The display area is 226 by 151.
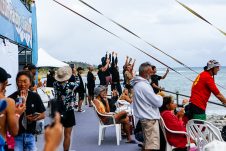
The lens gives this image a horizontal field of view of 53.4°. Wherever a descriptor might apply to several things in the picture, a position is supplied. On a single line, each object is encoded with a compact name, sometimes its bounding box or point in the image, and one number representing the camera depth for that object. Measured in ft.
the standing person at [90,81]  25.66
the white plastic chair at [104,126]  14.47
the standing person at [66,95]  11.29
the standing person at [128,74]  19.62
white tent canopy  38.29
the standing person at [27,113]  7.55
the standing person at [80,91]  23.13
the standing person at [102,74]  24.52
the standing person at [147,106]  10.55
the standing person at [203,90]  11.31
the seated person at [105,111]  14.63
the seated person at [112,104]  16.46
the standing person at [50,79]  28.29
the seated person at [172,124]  10.99
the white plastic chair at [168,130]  10.91
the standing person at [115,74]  25.69
